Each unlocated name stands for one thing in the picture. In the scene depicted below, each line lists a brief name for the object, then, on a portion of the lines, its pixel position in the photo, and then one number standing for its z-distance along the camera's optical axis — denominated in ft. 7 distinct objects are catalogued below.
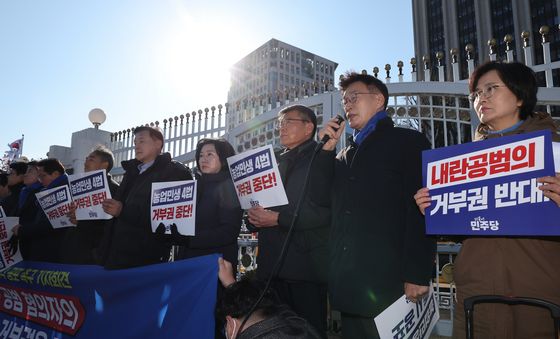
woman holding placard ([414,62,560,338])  5.12
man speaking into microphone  6.54
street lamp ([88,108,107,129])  30.93
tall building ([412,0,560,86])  179.01
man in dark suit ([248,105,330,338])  8.12
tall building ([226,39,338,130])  277.64
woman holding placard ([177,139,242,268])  9.83
